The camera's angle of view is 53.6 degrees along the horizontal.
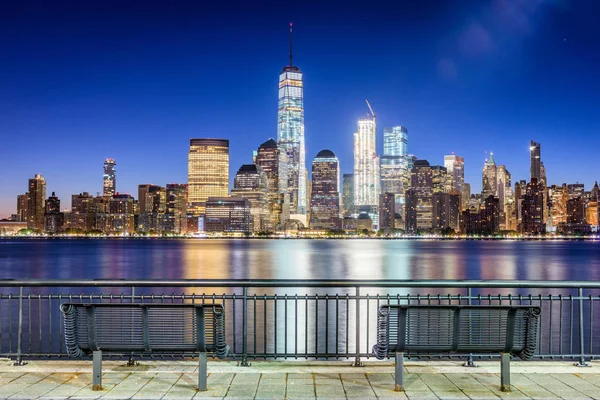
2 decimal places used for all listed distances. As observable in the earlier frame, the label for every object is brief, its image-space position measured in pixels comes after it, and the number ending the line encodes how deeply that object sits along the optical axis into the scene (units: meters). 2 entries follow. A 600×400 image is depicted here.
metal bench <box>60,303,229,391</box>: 8.75
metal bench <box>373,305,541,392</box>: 8.73
